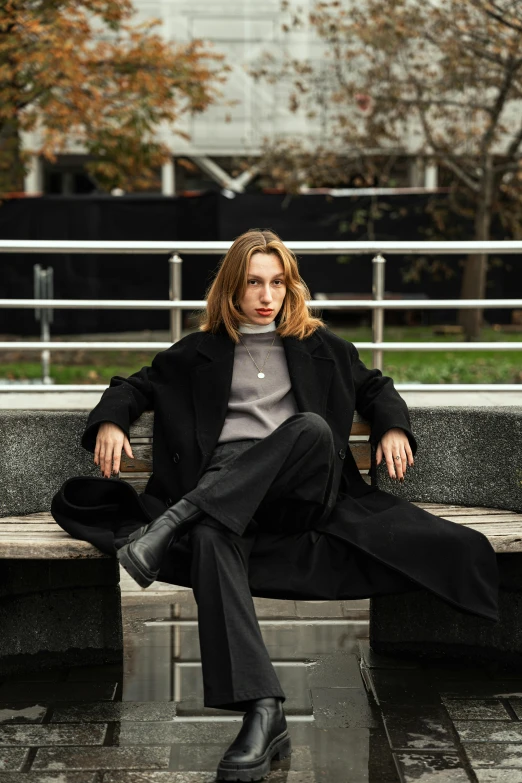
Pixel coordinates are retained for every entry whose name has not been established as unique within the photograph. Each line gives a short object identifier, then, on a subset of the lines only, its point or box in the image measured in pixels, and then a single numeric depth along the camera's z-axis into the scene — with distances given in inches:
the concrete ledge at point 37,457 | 172.9
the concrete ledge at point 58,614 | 168.4
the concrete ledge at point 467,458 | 175.3
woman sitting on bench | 138.6
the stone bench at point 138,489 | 169.3
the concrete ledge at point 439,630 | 171.3
